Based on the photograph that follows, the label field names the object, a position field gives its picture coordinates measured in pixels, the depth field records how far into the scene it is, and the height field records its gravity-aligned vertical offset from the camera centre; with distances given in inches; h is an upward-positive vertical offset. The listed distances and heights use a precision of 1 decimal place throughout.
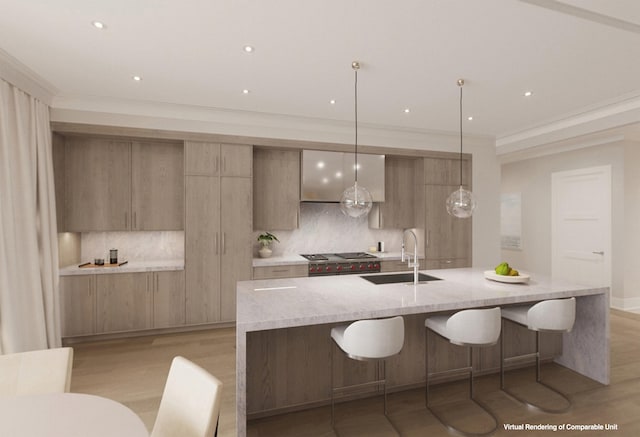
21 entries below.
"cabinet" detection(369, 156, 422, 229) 192.4 +8.9
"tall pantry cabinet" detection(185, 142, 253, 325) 153.1 -6.6
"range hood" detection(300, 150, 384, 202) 170.1 +21.6
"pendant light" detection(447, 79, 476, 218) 113.7 +3.2
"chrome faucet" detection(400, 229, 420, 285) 105.9 -20.1
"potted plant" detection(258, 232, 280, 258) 174.1 -16.9
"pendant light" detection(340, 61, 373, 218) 108.9 +4.4
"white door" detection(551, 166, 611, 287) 194.1 -9.3
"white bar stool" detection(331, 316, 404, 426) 74.6 -30.0
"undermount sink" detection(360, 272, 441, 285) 111.9 -24.1
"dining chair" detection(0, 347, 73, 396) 55.7 -28.2
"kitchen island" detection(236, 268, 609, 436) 76.4 -32.2
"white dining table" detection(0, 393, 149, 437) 40.1 -27.5
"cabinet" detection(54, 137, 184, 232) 146.8 +14.3
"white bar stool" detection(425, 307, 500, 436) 82.9 -30.8
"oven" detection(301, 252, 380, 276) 166.6 -27.6
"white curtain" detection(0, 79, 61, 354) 103.0 -4.6
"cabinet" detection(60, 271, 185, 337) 139.3 -39.8
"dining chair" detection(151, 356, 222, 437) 45.1 -28.9
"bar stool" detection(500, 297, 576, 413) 91.5 -30.9
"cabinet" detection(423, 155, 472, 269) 190.4 -5.5
